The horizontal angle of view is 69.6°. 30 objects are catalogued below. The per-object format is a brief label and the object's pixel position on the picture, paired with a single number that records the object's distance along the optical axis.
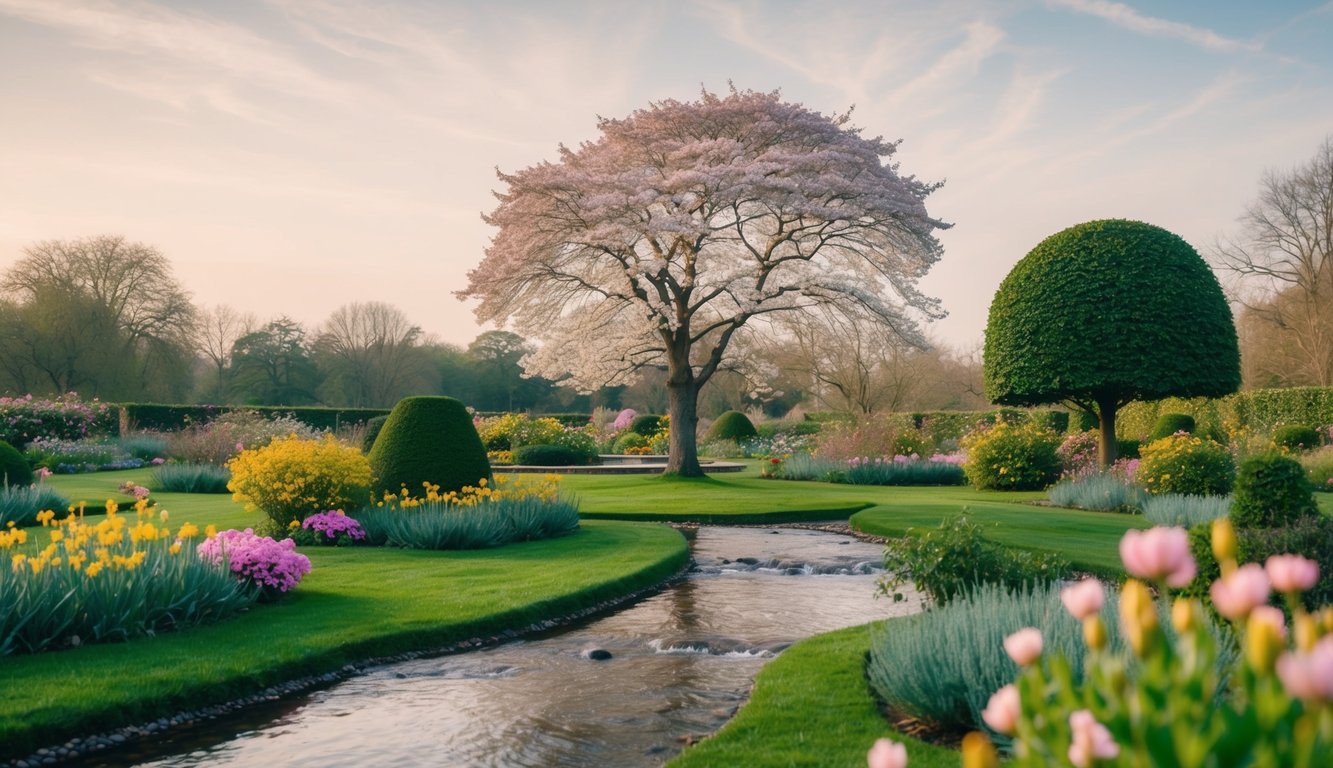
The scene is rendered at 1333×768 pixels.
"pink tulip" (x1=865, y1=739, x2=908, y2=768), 1.74
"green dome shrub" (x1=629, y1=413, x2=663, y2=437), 41.16
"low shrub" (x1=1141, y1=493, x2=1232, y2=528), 13.53
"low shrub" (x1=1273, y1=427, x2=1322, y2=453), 24.33
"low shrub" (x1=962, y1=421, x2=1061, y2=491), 22.36
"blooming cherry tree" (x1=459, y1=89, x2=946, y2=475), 22.11
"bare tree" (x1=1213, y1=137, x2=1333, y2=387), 36.91
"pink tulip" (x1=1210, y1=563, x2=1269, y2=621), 1.55
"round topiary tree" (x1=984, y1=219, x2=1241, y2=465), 19.91
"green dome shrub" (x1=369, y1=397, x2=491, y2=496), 15.15
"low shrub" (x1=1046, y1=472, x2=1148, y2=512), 18.12
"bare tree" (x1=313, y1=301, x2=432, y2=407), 63.84
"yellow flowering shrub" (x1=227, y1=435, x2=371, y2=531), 13.56
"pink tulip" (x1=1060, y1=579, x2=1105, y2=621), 1.76
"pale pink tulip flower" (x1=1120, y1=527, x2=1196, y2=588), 1.66
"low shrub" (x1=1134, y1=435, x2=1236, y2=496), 17.59
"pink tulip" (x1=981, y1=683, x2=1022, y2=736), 1.72
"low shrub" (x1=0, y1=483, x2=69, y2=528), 15.84
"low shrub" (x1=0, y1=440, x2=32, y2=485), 18.58
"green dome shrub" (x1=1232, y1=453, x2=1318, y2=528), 8.08
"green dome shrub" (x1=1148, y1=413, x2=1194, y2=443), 25.50
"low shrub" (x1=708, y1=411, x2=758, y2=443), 40.25
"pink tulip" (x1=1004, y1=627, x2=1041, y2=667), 1.81
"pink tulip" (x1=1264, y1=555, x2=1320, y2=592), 1.65
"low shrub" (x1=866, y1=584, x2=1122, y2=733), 5.68
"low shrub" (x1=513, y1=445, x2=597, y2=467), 30.84
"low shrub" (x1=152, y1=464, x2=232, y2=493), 23.38
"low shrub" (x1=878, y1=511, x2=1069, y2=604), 8.41
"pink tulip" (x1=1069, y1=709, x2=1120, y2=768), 1.72
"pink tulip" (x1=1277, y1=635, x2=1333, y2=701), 1.45
